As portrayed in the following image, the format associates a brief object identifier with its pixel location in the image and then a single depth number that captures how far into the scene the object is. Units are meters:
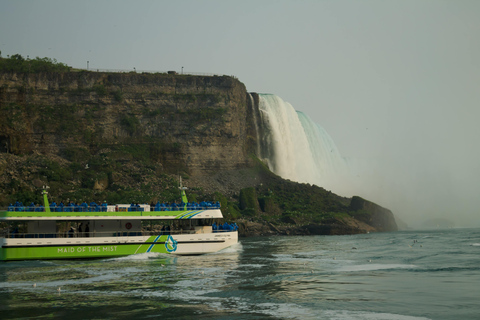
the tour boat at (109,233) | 41.72
